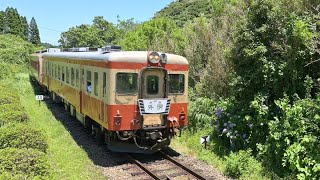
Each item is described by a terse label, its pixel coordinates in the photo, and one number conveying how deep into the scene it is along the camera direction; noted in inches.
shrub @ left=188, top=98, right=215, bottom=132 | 364.6
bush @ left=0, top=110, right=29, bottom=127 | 290.9
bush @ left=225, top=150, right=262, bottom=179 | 255.3
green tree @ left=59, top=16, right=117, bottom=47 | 2405.3
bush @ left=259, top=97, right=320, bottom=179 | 226.2
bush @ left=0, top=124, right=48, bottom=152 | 240.4
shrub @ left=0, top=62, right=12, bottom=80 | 891.5
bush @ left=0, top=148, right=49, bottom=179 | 193.0
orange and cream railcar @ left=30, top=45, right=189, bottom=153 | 279.8
